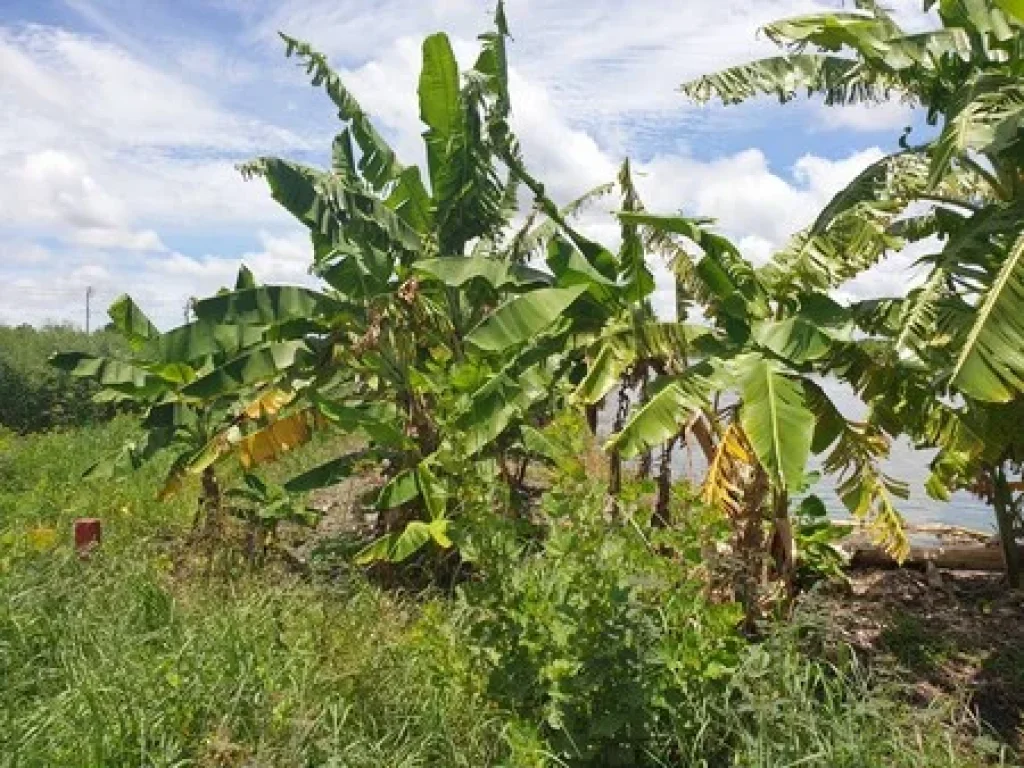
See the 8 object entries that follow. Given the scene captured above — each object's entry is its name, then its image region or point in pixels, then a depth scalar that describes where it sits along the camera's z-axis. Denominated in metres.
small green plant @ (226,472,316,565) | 7.66
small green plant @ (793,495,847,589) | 6.51
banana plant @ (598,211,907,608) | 5.09
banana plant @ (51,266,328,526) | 7.41
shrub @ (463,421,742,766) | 3.70
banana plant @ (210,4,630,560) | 7.04
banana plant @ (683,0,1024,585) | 4.80
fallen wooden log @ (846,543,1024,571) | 7.11
